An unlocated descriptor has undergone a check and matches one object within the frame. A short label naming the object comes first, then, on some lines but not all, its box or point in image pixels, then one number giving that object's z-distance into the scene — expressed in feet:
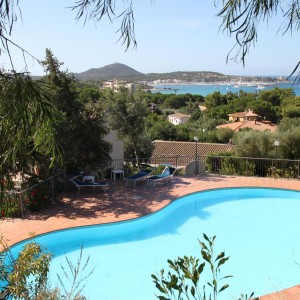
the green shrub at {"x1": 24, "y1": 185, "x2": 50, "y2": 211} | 31.53
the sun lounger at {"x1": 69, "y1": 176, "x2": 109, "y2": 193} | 36.70
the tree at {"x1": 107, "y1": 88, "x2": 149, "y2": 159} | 49.06
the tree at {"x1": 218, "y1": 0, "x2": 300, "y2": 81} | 6.18
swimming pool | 22.70
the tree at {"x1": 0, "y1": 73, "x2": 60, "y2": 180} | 5.33
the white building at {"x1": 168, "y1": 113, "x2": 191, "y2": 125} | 182.80
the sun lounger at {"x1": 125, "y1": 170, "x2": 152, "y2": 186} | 40.47
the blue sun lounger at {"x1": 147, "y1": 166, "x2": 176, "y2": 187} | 40.81
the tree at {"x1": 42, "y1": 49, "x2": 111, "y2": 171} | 33.99
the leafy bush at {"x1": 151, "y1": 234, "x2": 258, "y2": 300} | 5.62
